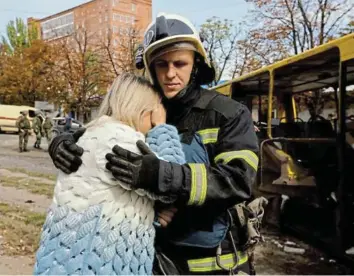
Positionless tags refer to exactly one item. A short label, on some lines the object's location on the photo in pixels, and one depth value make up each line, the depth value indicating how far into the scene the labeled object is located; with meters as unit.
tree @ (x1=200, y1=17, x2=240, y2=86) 25.70
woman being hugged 1.64
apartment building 35.70
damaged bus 5.53
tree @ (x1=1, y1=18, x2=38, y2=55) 48.59
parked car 24.80
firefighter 1.71
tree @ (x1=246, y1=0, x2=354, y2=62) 18.83
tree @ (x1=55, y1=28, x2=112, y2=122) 29.09
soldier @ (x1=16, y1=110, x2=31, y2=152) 20.59
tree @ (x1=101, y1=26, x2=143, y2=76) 26.98
